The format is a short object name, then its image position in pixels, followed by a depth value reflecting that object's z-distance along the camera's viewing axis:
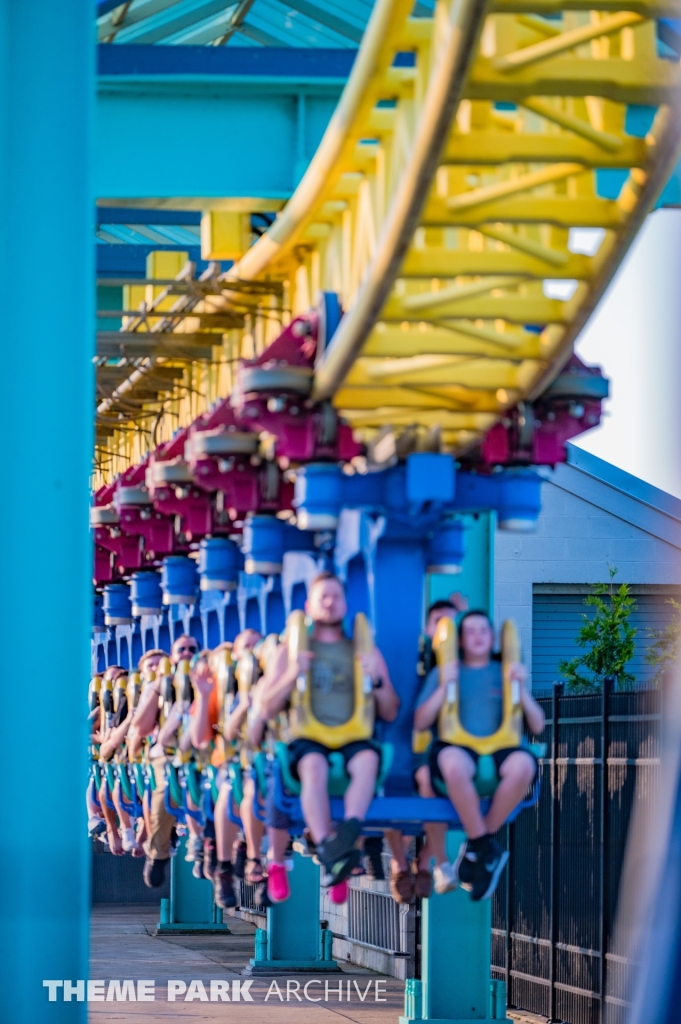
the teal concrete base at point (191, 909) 41.99
